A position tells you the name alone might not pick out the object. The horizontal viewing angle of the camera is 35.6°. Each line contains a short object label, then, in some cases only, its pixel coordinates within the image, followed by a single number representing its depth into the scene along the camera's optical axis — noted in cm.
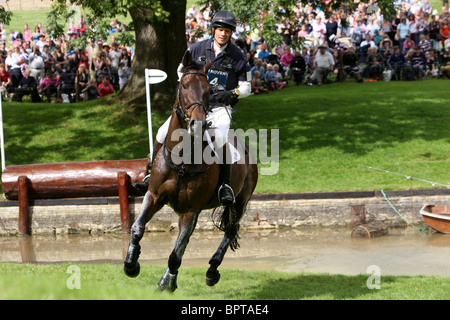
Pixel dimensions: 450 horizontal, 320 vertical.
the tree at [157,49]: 2016
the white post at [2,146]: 1664
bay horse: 789
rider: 862
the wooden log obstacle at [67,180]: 1546
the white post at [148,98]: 1592
